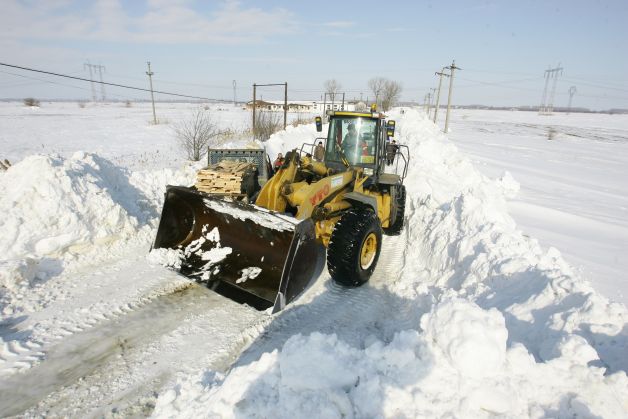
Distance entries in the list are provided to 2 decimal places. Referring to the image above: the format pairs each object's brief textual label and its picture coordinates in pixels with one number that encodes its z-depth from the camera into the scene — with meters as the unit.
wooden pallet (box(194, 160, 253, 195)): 5.26
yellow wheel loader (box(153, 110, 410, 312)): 4.30
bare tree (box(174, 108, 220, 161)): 15.81
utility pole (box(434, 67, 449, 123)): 37.16
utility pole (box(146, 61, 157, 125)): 36.79
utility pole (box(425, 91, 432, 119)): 71.16
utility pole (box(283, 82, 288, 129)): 18.86
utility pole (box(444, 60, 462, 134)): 31.03
